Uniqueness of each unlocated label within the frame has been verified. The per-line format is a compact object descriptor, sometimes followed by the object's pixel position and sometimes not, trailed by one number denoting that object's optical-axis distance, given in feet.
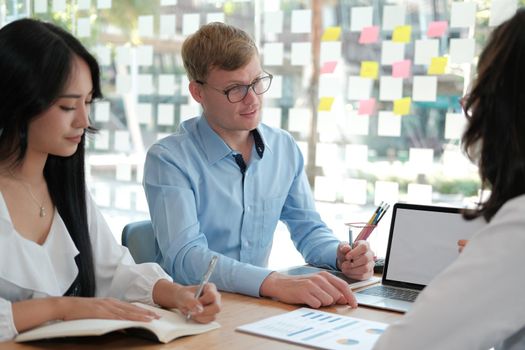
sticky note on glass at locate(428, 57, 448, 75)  9.90
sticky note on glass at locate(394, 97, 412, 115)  10.24
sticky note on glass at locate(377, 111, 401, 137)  10.35
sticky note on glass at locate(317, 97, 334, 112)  10.93
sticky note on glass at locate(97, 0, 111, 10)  13.39
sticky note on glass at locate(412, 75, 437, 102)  10.02
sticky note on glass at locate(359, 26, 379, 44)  10.43
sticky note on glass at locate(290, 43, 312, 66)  11.10
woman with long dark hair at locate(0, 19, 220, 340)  4.87
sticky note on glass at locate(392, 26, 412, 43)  10.15
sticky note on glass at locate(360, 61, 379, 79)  10.44
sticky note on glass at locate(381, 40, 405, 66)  10.21
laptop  6.15
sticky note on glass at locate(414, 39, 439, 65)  9.95
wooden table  4.40
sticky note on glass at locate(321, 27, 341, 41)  10.80
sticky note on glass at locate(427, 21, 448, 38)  9.89
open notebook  4.26
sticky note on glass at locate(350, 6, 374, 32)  10.48
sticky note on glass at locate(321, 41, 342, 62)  10.80
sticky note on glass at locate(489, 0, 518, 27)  9.49
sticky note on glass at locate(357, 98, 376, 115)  10.50
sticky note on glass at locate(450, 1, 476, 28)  9.67
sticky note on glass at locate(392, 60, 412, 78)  10.18
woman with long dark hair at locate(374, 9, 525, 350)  3.24
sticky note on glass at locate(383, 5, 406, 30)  10.19
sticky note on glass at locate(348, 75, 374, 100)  10.52
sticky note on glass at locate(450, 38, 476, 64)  9.69
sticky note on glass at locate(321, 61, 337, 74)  10.84
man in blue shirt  6.49
